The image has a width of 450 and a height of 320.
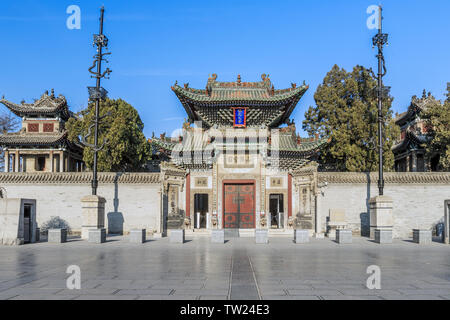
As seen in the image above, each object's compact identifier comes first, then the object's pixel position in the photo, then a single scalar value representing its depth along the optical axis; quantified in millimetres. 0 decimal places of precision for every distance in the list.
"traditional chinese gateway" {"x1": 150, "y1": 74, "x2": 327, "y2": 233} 24562
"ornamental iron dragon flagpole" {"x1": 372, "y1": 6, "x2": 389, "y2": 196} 19422
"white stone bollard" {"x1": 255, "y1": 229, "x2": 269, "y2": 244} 17703
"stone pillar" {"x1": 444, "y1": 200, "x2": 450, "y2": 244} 17922
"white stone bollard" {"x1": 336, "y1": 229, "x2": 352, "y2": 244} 18094
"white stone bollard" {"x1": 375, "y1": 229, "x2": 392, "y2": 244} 18219
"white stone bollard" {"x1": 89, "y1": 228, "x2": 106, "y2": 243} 18000
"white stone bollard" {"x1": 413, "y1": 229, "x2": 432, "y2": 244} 18156
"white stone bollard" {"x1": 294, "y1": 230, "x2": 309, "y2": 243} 17859
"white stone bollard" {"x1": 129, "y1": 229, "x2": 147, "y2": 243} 18219
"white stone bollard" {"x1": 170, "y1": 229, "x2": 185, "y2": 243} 18078
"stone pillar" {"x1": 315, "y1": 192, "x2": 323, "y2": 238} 22623
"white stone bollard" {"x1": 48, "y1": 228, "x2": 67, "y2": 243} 17750
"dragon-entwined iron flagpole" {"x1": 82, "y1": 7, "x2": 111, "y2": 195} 19125
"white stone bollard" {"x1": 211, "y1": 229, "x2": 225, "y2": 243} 18016
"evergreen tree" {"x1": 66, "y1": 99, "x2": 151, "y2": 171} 32812
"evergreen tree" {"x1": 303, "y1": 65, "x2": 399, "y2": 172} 28406
